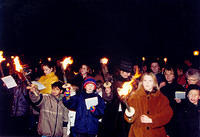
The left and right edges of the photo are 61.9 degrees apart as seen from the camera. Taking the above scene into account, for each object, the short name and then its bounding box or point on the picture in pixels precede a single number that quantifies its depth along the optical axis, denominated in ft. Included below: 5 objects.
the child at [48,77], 16.75
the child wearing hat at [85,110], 12.35
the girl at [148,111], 10.01
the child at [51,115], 13.14
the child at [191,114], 11.42
